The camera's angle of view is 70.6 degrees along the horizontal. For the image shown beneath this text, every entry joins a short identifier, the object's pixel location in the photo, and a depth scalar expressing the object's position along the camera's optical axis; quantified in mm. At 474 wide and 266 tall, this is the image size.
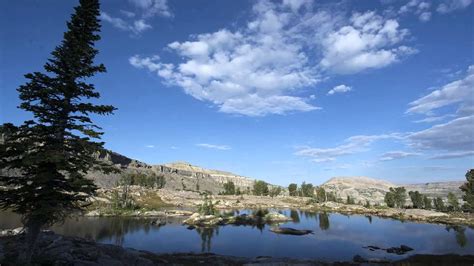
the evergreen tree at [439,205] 187625
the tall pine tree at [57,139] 24672
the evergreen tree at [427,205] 196788
